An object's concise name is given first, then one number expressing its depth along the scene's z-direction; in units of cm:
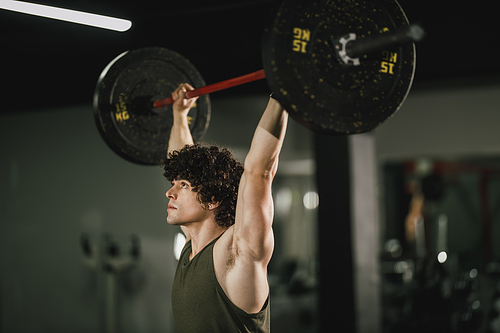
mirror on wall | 452
